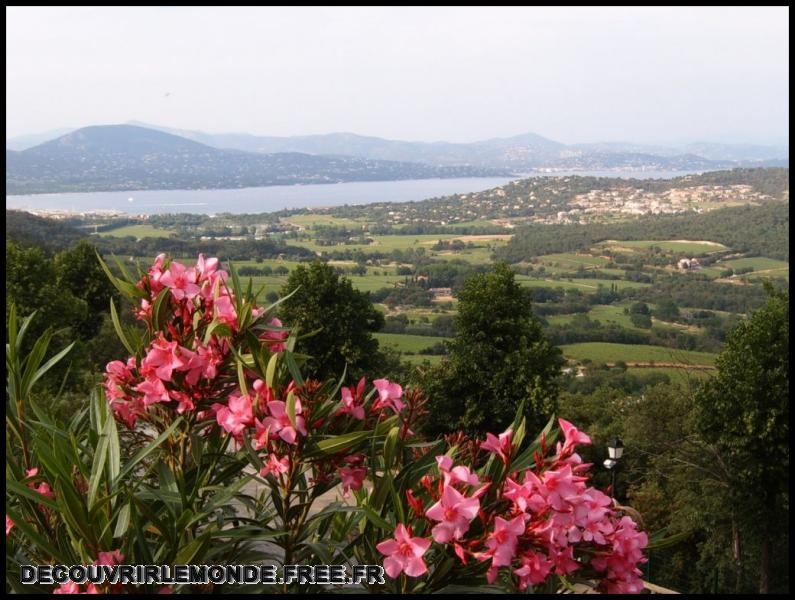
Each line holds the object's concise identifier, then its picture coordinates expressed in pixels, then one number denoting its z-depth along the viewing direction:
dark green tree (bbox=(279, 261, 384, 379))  12.98
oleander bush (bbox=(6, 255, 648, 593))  1.27
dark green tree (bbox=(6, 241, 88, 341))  14.98
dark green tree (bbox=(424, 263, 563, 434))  11.88
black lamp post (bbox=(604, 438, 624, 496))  8.55
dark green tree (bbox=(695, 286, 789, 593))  8.91
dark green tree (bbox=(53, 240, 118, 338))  20.81
